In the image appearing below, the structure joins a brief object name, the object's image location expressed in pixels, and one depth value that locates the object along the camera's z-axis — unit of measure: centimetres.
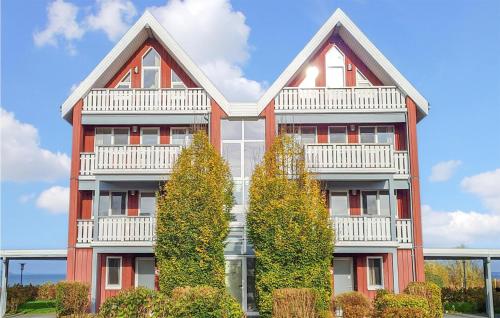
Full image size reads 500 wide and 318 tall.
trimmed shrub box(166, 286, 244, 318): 1402
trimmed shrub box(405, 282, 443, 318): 2075
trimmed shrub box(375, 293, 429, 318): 1658
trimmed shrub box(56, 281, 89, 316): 2181
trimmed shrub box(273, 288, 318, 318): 1812
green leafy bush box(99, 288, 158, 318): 1339
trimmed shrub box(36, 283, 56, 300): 3538
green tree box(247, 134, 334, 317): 2127
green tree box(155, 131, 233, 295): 2136
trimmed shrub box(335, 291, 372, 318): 2120
